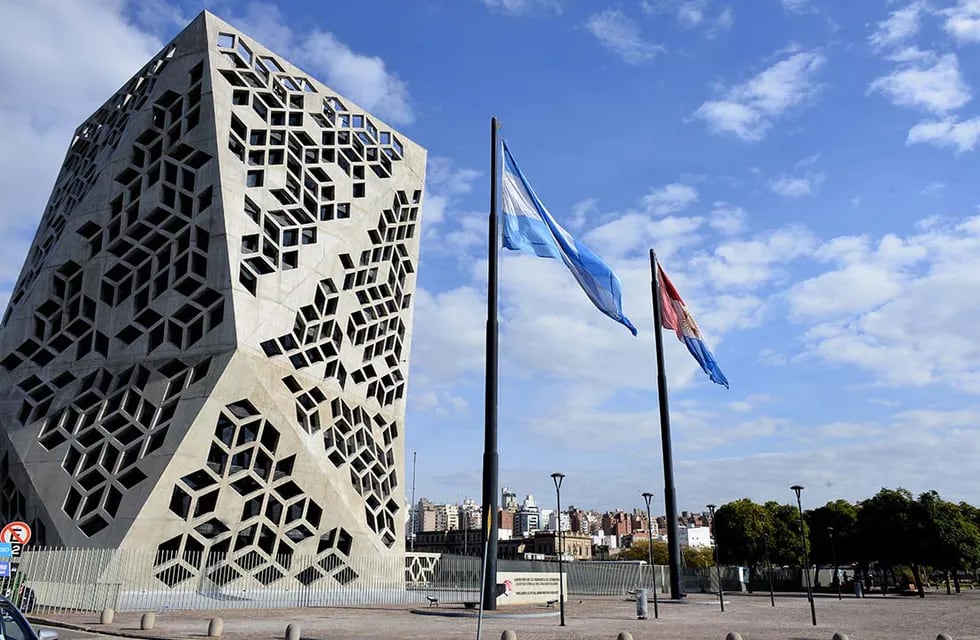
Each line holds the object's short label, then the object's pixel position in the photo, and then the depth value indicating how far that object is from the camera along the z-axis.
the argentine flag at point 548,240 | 24.15
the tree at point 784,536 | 69.62
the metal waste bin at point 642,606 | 25.39
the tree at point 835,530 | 66.44
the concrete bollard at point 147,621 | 18.62
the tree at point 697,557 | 122.81
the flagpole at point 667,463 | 31.97
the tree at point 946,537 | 53.31
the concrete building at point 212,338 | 31.38
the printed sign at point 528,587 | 29.49
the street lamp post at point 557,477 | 23.83
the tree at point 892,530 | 55.31
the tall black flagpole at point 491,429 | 21.11
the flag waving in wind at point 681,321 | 35.44
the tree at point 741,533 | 69.31
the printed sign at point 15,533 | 18.67
